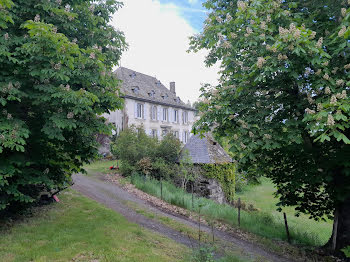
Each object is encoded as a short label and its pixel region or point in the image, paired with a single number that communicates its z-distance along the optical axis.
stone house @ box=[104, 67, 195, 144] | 31.62
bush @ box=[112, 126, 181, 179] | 18.83
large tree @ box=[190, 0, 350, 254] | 5.79
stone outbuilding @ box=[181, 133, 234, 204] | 18.09
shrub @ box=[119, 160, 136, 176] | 19.23
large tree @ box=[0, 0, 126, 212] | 6.12
